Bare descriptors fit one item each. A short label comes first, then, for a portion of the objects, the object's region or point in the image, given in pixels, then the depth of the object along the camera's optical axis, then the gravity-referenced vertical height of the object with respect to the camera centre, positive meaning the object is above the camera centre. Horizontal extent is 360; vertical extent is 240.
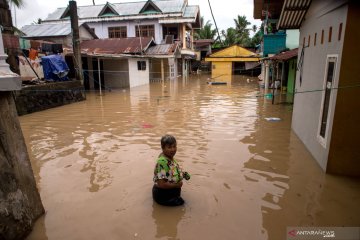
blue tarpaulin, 14.73 -0.03
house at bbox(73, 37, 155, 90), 22.81 +0.17
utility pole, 15.05 +1.95
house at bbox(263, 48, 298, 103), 13.07 -0.58
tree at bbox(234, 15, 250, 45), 48.81 +6.77
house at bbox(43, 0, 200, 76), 31.05 +5.38
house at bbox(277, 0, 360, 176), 4.67 -0.35
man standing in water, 3.76 -1.51
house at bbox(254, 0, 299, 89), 17.81 +1.69
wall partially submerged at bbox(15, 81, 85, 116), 11.64 -1.33
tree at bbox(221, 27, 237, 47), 46.81 +4.90
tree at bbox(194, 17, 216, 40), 49.91 +6.11
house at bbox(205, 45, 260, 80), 33.88 +0.93
